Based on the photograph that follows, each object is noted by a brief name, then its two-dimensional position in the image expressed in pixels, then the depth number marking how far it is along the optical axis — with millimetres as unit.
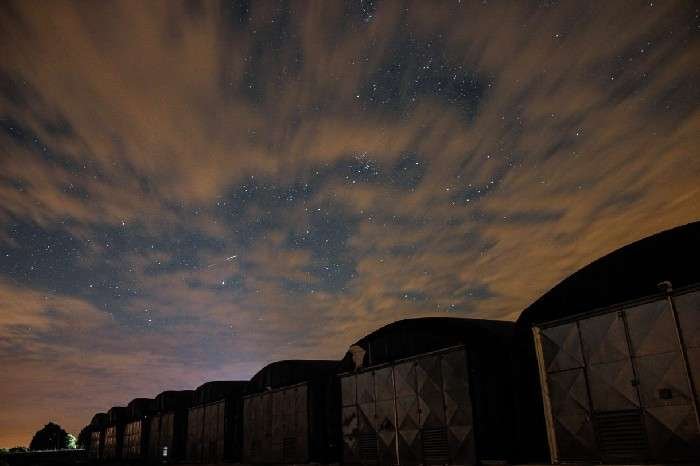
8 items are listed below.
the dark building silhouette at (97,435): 63959
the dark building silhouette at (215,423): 33000
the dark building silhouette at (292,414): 23797
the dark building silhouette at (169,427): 41438
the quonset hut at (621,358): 11055
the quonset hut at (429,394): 15812
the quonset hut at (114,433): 56969
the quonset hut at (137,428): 48972
